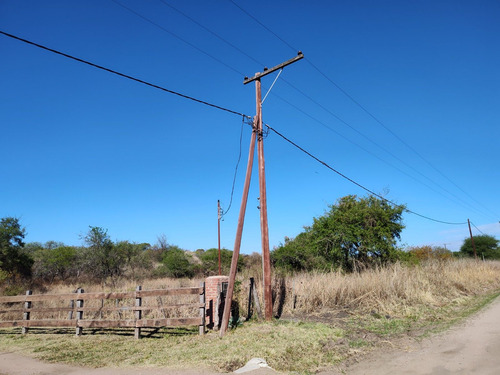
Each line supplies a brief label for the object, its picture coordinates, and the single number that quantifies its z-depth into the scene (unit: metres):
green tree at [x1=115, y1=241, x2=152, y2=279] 31.27
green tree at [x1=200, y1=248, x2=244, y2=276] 39.09
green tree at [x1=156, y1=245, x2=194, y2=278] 38.94
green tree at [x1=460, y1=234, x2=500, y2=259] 62.59
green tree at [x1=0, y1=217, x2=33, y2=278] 26.79
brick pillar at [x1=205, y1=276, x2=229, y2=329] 10.21
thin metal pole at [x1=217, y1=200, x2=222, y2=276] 33.62
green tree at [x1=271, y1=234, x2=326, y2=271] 25.59
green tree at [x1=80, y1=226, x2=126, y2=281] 28.97
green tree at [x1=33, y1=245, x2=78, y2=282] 34.31
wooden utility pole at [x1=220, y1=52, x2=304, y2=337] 9.88
